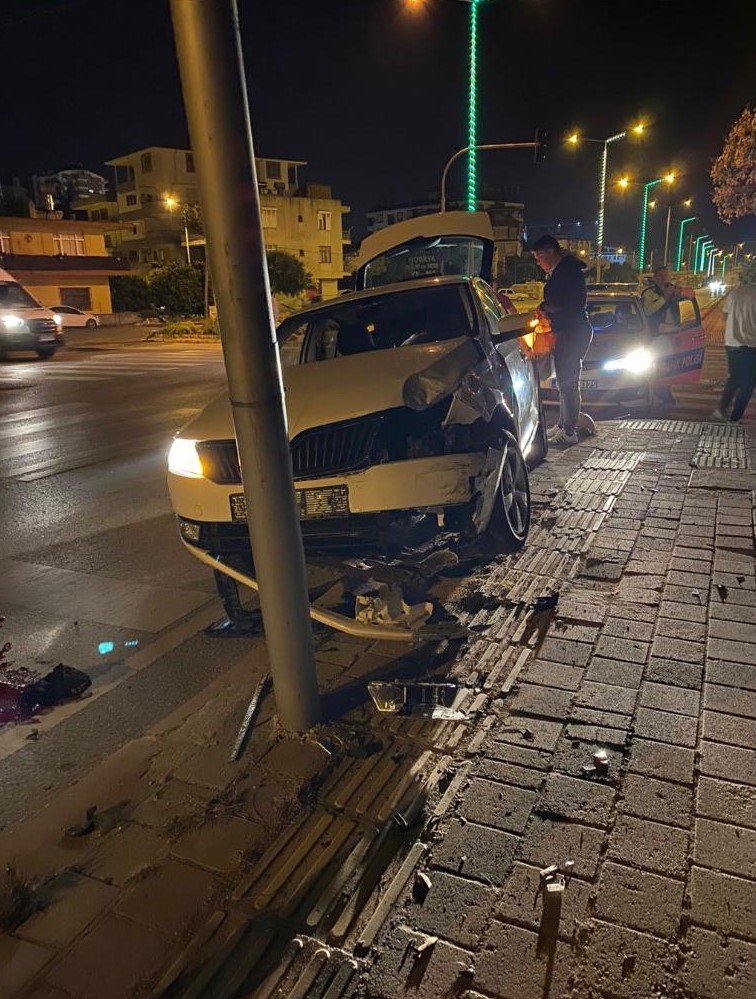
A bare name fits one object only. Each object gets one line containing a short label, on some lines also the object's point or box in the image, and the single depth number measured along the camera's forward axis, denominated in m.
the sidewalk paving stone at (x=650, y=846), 2.28
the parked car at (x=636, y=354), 10.05
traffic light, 19.77
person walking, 8.24
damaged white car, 4.00
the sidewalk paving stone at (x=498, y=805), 2.51
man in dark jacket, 7.67
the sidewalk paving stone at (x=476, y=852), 2.30
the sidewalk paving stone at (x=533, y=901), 2.11
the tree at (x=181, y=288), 48.59
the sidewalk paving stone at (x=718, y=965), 1.88
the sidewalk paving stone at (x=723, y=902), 2.06
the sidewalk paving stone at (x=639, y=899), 2.08
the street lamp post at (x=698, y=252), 86.65
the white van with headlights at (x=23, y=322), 22.02
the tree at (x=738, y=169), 21.77
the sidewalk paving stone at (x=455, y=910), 2.10
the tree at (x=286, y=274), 54.28
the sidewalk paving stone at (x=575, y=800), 2.51
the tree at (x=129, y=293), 52.38
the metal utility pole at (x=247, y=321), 2.26
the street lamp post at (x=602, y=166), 27.34
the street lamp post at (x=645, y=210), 37.75
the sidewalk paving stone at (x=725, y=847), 2.26
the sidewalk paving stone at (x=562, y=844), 2.31
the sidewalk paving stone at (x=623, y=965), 1.90
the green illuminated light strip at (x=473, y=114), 16.17
